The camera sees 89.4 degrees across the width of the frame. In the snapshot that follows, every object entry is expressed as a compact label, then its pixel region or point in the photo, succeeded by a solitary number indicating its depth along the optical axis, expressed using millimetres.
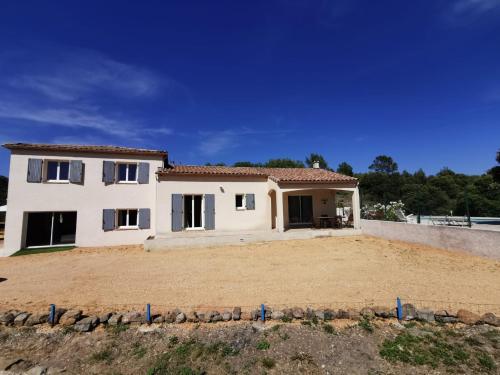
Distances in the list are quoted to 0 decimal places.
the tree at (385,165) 56375
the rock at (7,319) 5898
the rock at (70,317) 5805
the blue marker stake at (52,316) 5852
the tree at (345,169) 45062
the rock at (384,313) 5789
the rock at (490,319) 5375
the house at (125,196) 13930
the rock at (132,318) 5840
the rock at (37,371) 4414
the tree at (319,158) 45719
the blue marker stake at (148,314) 5793
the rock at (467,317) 5445
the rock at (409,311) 5722
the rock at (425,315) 5672
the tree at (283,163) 43606
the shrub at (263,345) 4860
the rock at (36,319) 5875
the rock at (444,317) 5605
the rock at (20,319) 5875
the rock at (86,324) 5609
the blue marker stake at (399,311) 5729
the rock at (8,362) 4531
